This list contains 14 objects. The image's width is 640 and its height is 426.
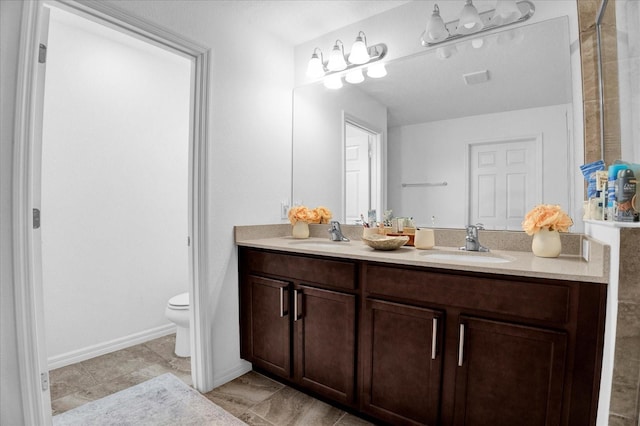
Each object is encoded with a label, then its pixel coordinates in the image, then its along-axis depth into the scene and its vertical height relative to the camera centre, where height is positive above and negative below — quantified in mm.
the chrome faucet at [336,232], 2240 -182
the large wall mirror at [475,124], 1603 +471
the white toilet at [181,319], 2318 -836
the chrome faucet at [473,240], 1694 -168
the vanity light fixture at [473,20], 1639 +998
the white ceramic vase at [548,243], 1442 -149
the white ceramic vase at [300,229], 2334 -176
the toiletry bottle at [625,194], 982 +53
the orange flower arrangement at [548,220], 1407 -44
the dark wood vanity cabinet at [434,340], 1115 -567
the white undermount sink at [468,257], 1446 -236
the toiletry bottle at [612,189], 1050 +73
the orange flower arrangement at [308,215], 2299 -68
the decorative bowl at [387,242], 1706 -190
